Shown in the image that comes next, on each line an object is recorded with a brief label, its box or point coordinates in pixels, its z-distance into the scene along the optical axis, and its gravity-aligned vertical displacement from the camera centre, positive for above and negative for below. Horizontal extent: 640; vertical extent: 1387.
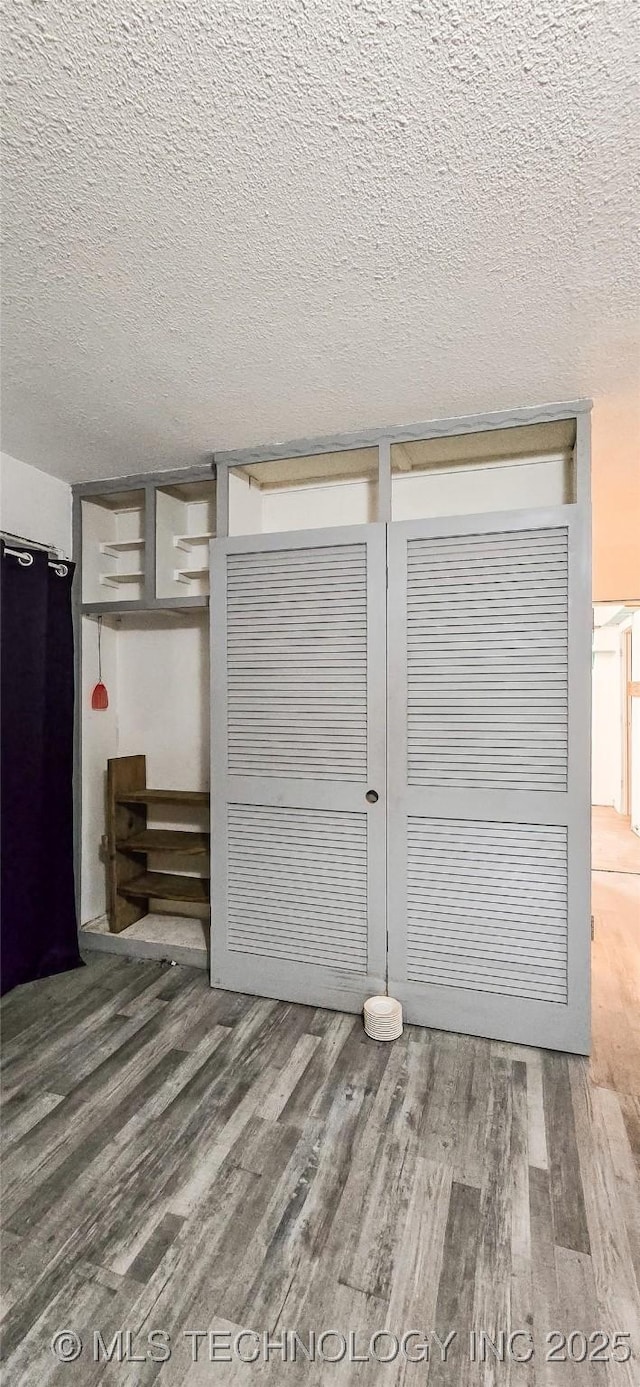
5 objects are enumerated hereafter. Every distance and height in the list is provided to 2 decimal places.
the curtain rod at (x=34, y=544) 2.69 +0.69
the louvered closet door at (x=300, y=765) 2.52 -0.29
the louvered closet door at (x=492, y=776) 2.26 -0.30
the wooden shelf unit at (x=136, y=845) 3.04 -0.74
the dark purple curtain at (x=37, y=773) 2.71 -0.36
